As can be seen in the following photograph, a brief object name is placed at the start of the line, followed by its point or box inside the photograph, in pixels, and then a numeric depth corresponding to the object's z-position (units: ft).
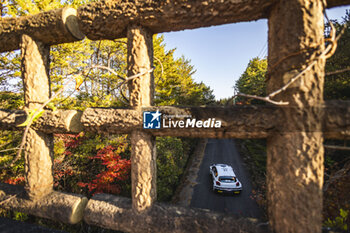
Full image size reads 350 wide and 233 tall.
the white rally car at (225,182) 25.77
